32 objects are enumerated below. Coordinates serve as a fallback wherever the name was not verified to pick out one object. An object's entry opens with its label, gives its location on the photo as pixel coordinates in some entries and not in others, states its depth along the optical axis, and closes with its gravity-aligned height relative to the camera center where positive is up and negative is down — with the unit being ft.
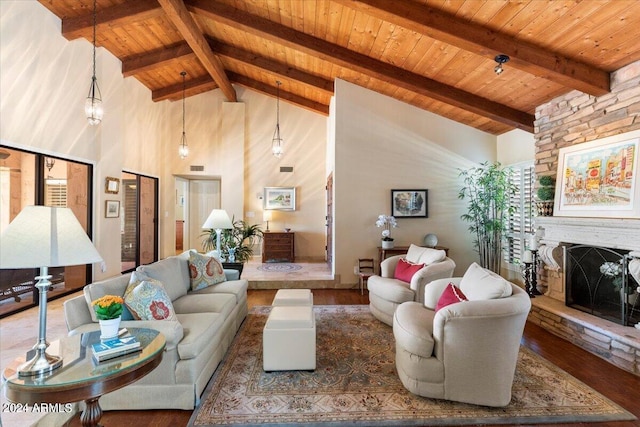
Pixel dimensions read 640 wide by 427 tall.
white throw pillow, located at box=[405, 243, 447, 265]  12.48 -1.83
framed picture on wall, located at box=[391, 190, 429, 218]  17.95 +0.57
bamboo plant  16.70 +0.42
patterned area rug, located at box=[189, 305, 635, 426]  6.76 -4.57
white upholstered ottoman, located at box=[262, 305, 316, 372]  8.51 -3.78
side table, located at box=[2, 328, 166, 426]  4.41 -2.51
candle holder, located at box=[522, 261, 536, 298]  13.30 -2.81
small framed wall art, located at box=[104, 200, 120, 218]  17.87 +0.23
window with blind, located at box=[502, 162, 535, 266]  15.61 -0.13
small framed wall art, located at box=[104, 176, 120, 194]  17.73 +1.64
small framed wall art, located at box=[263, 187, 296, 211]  25.21 +1.22
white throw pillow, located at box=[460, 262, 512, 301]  7.50 -1.92
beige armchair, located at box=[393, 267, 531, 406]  7.00 -3.29
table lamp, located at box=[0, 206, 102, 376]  4.65 -0.57
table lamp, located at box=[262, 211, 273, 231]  25.14 -0.28
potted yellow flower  5.58 -1.89
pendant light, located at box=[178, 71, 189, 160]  20.13 +6.29
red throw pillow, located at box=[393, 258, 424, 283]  12.64 -2.45
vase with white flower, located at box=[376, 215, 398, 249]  17.06 -0.71
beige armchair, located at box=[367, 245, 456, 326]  11.68 -2.89
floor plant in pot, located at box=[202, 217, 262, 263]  16.40 -1.74
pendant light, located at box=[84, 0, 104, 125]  11.20 +3.84
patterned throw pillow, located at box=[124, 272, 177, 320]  7.50 -2.25
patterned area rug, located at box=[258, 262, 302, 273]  21.15 -3.94
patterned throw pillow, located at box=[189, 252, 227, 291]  11.81 -2.36
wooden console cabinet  23.56 -2.69
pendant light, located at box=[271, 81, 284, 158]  19.57 +4.24
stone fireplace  9.12 -3.45
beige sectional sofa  7.04 -3.49
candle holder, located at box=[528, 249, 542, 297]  13.26 -2.78
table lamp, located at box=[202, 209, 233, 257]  14.74 -0.46
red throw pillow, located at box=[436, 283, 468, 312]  8.18 -2.30
